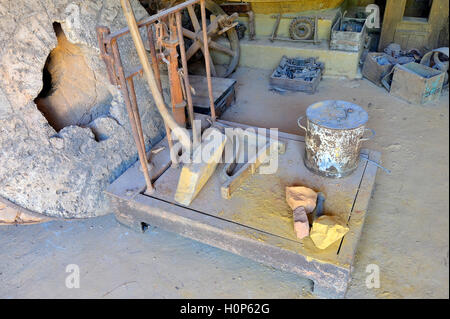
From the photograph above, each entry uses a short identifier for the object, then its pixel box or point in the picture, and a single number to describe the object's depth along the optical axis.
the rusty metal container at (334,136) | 2.84
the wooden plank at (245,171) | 2.82
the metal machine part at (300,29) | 5.54
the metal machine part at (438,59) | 4.90
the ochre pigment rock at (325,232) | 2.38
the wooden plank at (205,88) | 4.25
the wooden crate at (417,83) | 4.56
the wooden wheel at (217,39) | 4.62
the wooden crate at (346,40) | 5.20
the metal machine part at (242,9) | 5.57
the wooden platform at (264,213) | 2.39
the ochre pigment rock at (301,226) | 2.45
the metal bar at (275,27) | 5.70
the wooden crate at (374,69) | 5.13
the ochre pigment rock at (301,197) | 2.65
